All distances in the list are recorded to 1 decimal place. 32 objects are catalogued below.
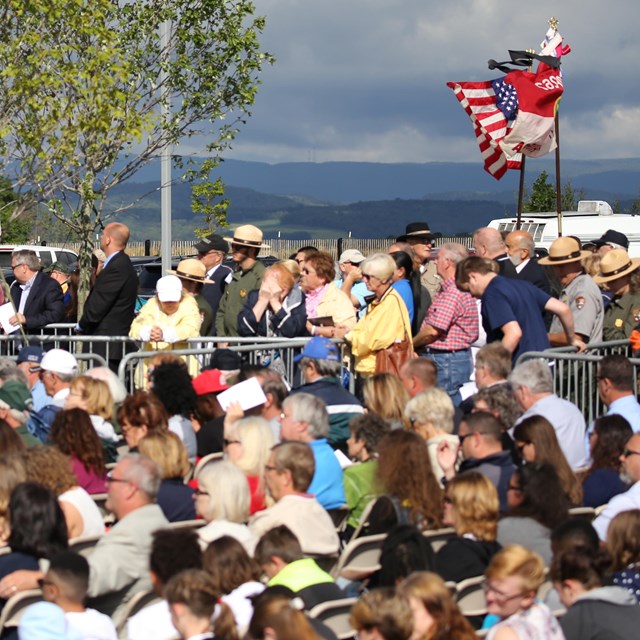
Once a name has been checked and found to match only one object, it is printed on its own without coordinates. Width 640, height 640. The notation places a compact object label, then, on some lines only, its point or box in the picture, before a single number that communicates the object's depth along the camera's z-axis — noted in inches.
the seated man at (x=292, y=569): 410.9
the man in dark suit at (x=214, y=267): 957.2
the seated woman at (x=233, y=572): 398.0
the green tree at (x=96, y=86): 1195.9
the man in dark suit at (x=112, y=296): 867.4
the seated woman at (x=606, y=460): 543.8
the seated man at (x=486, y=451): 516.1
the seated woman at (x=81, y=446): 549.3
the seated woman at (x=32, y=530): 431.5
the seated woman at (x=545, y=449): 524.7
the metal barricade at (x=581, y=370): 728.3
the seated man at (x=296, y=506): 475.8
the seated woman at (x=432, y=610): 355.6
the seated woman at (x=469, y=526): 447.8
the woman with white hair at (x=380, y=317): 756.6
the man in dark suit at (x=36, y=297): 965.2
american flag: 1289.4
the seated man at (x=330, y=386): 644.1
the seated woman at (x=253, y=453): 532.7
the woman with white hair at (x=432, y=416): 569.6
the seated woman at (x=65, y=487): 480.1
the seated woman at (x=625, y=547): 434.9
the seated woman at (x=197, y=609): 362.3
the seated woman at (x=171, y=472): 513.3
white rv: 2231.8
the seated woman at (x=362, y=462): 543.8
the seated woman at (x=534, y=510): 466.0
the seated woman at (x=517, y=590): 385.4
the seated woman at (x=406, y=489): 493.2
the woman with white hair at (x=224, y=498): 467.8
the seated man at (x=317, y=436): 535.8
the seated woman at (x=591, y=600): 397.1
